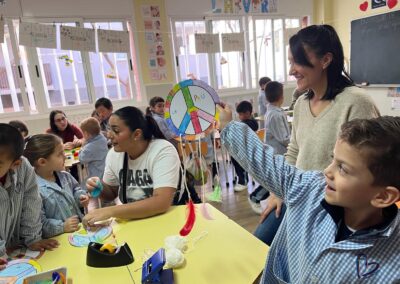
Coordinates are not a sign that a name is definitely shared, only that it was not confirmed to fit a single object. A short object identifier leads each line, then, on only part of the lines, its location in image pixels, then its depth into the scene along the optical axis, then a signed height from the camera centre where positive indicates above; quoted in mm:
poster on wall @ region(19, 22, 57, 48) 3725 +700
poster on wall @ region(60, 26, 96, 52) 4031 +647
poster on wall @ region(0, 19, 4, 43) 3610 +754
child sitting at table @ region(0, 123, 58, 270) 1199 -429
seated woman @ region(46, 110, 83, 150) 3687 -489
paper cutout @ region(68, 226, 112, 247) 1315 -641
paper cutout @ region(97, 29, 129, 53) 4332 +630
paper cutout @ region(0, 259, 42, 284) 1095 -628
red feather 1150 -527
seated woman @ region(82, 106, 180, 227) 1490 -426
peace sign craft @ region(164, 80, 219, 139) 1104 -105
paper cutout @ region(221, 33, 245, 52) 5461 +568
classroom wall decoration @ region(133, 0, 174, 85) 5262 +692
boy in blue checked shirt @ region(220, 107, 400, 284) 758 -383
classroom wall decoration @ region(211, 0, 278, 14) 5848 +1286
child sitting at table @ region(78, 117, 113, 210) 2994 -592
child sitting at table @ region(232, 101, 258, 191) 3527 -503
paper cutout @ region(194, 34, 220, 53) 5086 +553
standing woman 1222 -125
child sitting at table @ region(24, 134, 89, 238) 1468 -481
